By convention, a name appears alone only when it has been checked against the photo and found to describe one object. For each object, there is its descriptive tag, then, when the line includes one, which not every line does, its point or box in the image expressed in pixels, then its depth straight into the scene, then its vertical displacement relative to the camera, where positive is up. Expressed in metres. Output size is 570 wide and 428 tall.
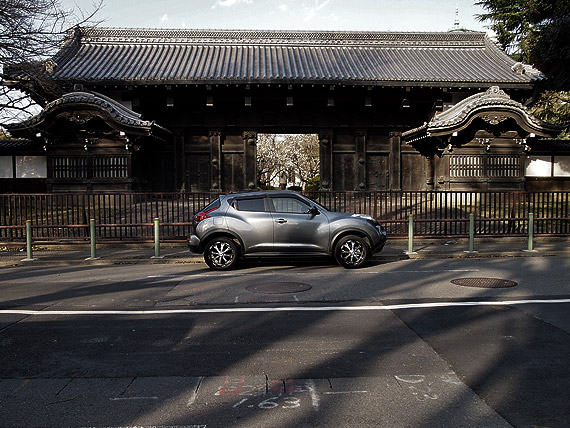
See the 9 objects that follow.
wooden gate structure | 19.84 +3.69
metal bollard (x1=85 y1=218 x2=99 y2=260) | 12.29 -1.11
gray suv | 10.29 -0.87
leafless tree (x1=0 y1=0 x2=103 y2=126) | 13.57 +4.81
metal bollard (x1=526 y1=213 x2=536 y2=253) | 12.75 -1.05
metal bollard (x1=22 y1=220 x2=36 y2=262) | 12.18 -1.09
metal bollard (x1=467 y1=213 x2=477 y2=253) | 12.66 -1.13
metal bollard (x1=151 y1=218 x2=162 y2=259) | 12.31 -1.05
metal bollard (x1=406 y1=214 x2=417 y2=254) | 12.48 -1.20
